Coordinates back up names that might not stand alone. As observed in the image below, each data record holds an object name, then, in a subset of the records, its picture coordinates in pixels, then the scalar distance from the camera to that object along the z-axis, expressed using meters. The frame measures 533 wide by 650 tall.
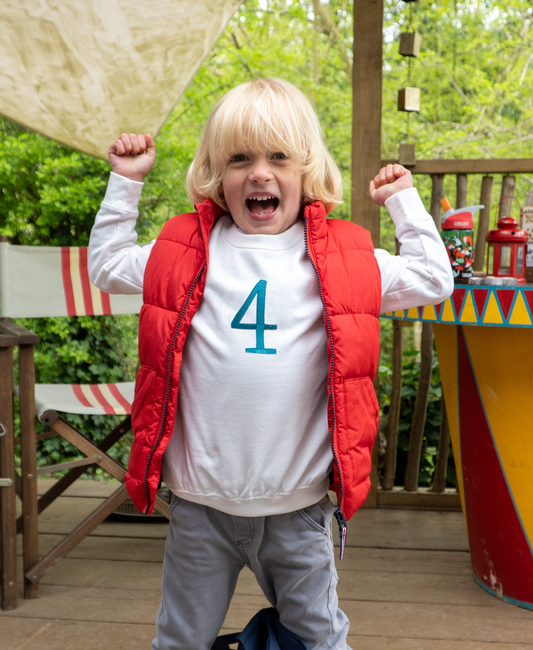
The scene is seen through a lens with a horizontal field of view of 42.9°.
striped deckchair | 1.96
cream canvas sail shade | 1.99
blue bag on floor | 1.24
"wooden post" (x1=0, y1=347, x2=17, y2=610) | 1.87
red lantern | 1.89
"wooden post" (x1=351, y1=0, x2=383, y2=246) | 2.57
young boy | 1.15
